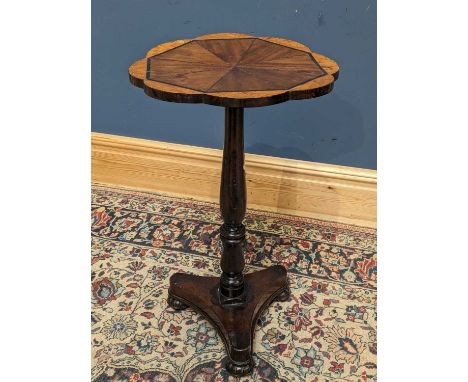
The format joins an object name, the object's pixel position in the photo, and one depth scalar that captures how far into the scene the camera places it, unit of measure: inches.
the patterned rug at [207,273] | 77.8
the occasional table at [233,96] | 65.2
